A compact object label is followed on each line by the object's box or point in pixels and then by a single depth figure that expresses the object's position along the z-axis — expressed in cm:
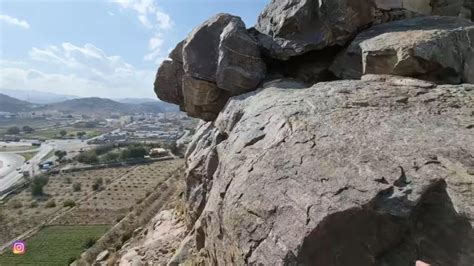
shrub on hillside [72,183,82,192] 6744
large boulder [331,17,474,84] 887
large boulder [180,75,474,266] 542
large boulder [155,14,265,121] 1139
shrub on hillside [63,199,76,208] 5581
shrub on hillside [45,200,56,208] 5856
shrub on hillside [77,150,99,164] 9494
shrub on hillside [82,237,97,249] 3219
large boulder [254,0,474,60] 1098
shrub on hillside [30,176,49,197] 6786
